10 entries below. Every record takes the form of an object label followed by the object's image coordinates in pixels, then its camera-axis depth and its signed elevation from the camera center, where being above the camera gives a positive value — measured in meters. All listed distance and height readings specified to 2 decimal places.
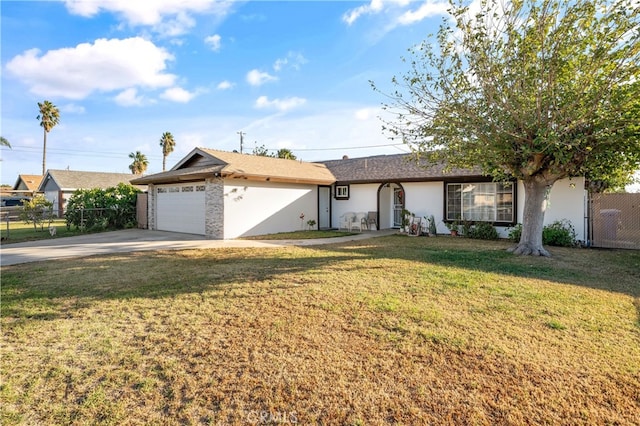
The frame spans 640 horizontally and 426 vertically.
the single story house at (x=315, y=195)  14.61 +0.90
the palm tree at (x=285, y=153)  35.95 +6.51
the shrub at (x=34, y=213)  17.31 +0.05
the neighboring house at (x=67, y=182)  31.53 +3.15
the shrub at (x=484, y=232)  14.55 -0.79
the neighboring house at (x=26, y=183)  42.38 +3.94
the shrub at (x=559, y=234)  12.76 -0.79
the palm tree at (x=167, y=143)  43.31 +9.12
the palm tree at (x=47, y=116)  39.00 +11.48
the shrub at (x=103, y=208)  18.25 +0.32
